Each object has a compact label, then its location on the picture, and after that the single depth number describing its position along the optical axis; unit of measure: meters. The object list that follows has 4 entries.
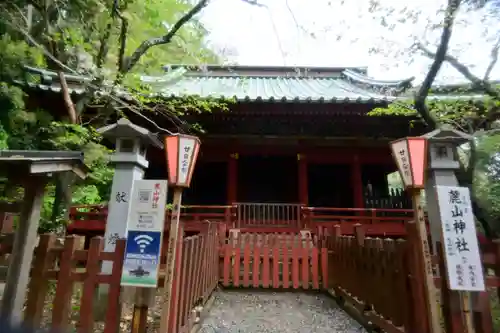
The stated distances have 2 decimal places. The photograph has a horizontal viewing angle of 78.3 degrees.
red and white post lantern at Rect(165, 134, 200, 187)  3.08
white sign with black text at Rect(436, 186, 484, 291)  2.69
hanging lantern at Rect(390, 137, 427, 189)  3.01
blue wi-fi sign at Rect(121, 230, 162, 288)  2.67
